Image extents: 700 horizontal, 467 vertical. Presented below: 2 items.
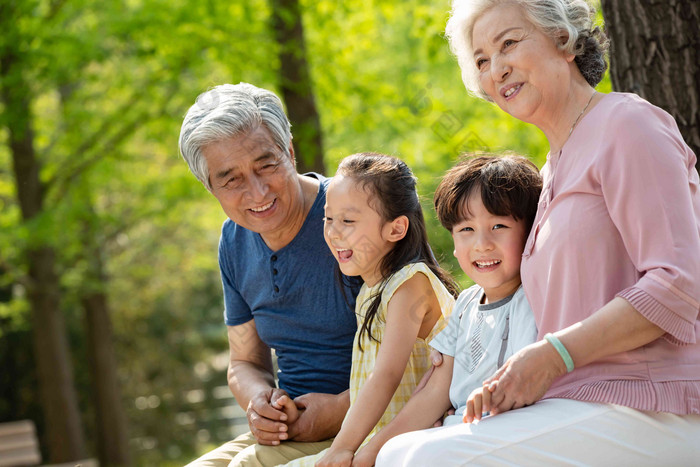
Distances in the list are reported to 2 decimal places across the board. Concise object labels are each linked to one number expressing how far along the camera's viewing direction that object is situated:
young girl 2.48
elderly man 2.80
